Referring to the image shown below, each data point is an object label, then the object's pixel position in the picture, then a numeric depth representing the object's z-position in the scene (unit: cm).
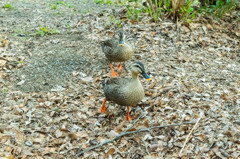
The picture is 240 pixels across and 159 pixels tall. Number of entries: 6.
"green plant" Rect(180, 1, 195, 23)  728
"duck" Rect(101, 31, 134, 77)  566
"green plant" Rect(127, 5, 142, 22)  799
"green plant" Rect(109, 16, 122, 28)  789
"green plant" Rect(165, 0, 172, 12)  766
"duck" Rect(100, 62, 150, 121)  433
